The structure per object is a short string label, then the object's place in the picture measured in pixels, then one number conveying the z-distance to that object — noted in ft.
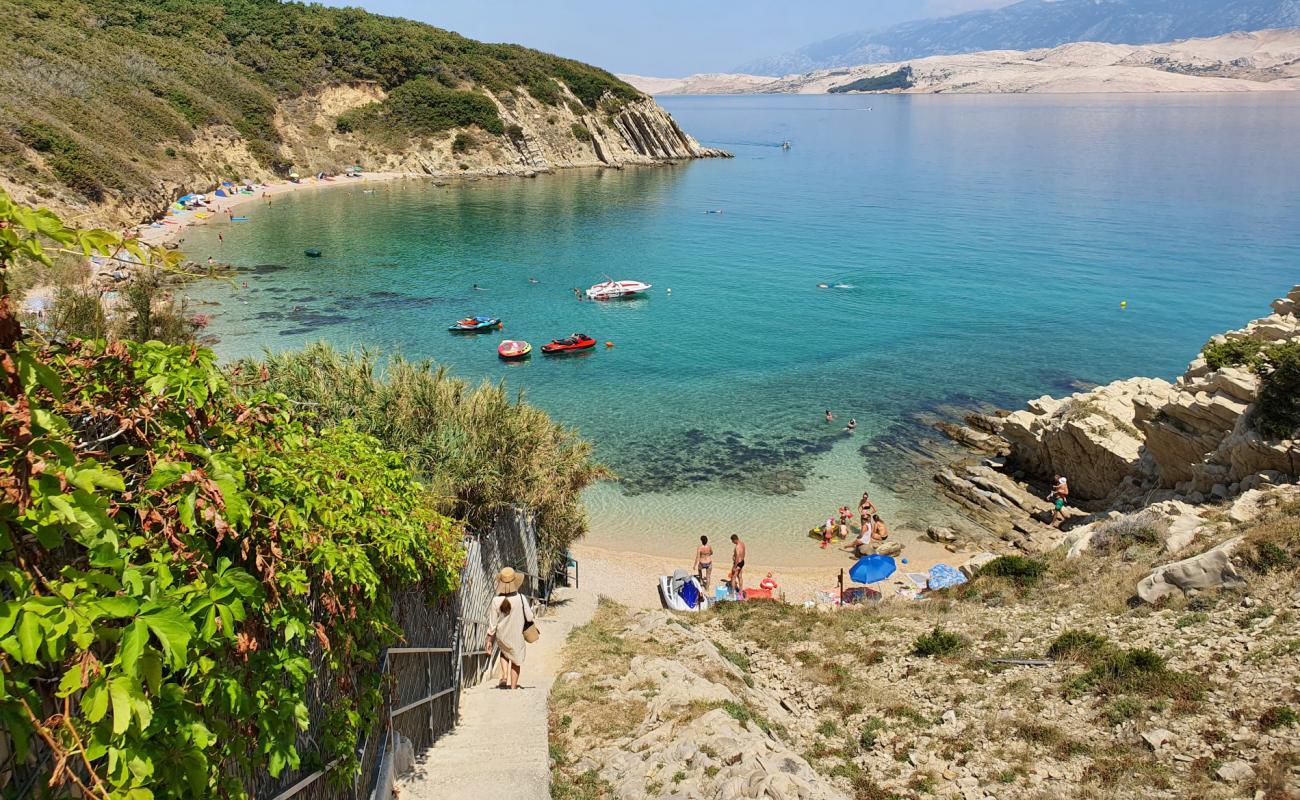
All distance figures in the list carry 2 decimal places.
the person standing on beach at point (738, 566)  73.00
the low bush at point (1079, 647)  41.06
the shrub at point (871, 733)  38.01
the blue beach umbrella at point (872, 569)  71.72
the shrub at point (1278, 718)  31.07
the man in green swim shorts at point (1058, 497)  86.99
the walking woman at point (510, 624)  37.50
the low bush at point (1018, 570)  55.83
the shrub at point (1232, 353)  74.79
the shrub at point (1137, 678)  35.50
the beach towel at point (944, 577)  71.97
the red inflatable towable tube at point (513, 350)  132.77
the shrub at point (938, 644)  46.20
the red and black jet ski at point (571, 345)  137.35
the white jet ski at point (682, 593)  69.00
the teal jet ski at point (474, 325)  144.56
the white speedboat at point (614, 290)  173.99
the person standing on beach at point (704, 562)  73.56
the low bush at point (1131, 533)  55.42
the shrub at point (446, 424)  45.65
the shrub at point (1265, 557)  42.83
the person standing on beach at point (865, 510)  84.69
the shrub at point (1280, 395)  63.72
